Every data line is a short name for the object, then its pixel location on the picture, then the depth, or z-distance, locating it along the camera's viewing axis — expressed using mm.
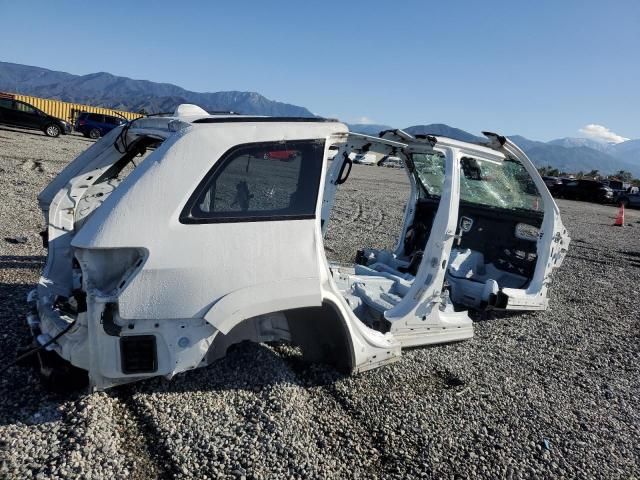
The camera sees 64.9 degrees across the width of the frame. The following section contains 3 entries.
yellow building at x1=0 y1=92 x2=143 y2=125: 40875
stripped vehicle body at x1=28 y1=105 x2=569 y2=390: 2775
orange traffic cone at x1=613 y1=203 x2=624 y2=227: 18953
